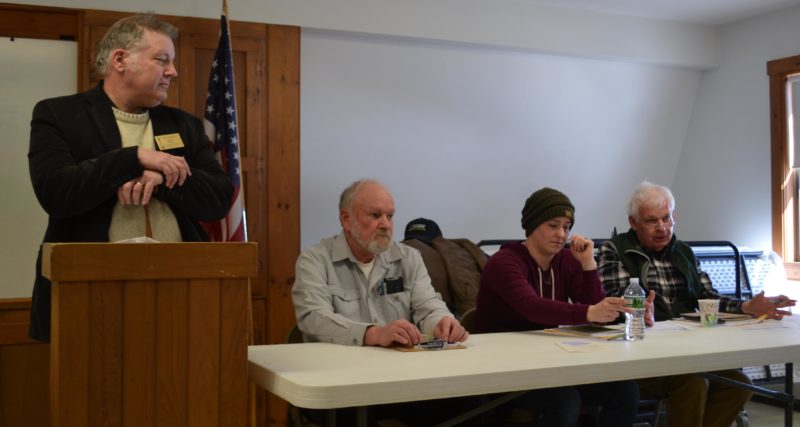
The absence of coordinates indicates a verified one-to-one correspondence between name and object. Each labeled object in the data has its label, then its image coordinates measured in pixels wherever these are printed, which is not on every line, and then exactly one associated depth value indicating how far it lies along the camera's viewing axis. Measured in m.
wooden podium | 1.45
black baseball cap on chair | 4.19
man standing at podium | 1.77
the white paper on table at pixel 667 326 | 2.68
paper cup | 2.77
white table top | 1.64
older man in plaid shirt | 3.18
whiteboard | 3.82
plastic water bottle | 2.39
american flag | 3.73
